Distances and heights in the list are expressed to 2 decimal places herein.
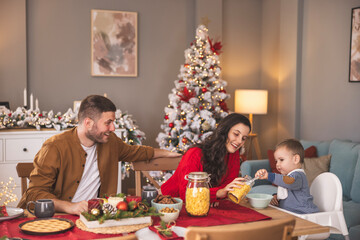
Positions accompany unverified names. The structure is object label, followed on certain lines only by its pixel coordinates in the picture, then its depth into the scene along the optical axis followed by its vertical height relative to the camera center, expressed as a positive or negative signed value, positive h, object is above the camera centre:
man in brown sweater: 2.29 -0.40
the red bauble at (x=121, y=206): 1.76 -0.47
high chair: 2.12 -0.60
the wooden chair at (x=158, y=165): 2.74 -0.47
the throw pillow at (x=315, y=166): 4.05 -0.69
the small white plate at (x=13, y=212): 1.85 -0.56
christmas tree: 4.83 -0.08
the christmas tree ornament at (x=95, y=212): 1.75 -0.50
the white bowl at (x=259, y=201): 2.09 -0.53
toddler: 2.30 -0.47
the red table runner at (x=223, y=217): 1.83 -0.56
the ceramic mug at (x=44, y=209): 1.85 -0.51
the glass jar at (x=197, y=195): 1.90 -0.46
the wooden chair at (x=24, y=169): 2.48 -0.45
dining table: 1.68 -0.56
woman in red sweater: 2.44 -0.35
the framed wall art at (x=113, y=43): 5.38 +0.64
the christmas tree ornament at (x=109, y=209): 1.75 -0.49
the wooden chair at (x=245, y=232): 1.33 -0.45
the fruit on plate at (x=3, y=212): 1.88 -0.55
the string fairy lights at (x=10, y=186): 4.16 -0.94
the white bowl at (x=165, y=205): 1.88 -0.50
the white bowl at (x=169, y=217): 1.81 -0.53
